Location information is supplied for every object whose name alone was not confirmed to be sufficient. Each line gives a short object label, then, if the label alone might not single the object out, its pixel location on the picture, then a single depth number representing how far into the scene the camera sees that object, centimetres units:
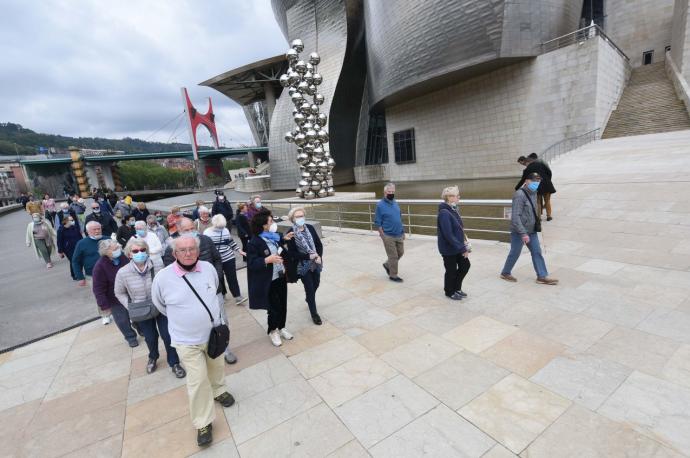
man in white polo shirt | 261
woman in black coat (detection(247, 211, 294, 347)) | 369
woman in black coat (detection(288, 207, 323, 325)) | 416
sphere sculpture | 1759
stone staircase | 1656
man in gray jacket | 497
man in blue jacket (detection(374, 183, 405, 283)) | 572
